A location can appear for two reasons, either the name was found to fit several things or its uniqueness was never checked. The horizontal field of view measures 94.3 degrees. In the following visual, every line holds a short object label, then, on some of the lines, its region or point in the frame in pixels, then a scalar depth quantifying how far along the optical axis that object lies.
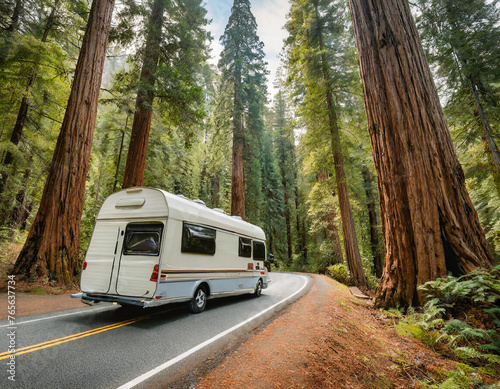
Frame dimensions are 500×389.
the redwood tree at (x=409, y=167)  4.36
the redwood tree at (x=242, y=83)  16.78
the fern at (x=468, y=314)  3.04
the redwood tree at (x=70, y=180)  7.24
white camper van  5.02
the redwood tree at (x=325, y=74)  11.93
